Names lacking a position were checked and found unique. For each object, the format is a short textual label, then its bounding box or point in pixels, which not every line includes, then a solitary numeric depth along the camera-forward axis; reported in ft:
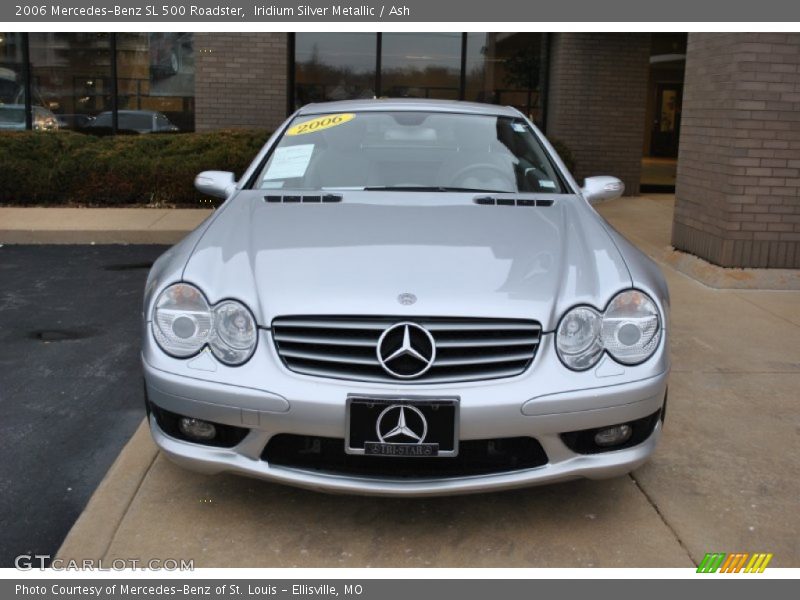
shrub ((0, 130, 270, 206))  38.09
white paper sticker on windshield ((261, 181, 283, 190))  14.61
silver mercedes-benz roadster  9.93
